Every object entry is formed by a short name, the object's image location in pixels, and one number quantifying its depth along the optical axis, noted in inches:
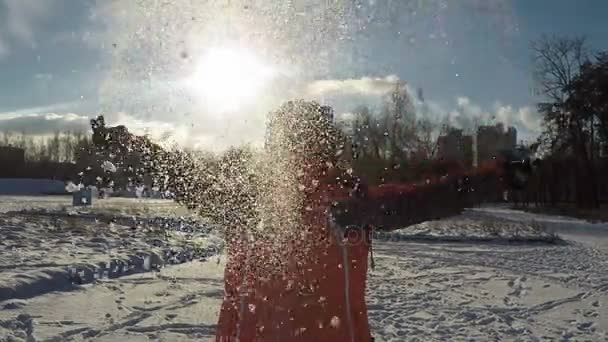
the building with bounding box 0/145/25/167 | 1845.5
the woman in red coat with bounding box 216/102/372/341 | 88.8
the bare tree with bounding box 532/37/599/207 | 1421.0
